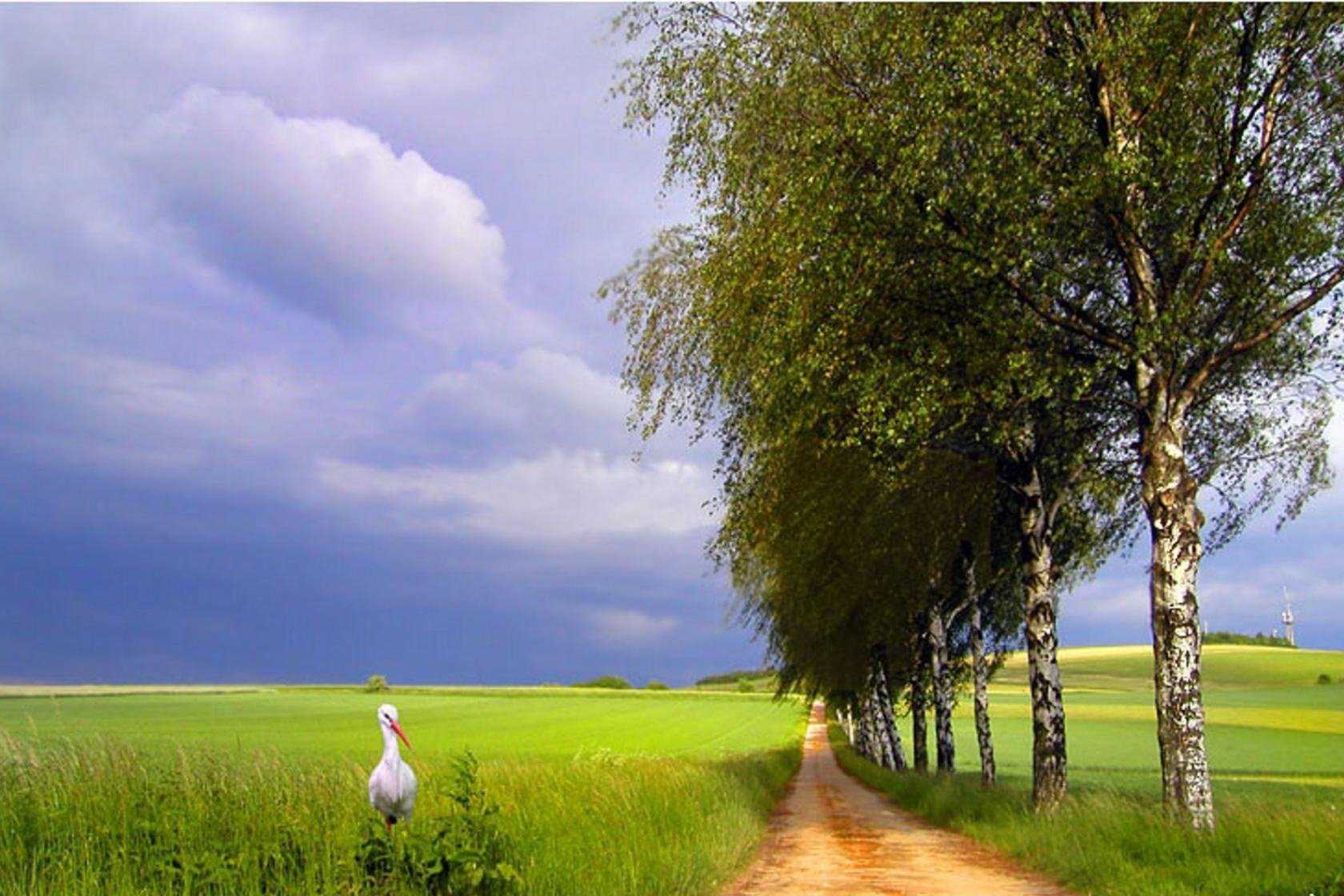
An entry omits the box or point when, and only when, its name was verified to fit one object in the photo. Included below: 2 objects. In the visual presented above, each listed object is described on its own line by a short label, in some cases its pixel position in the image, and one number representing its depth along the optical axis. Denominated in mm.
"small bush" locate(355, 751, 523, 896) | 9258
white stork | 9539
